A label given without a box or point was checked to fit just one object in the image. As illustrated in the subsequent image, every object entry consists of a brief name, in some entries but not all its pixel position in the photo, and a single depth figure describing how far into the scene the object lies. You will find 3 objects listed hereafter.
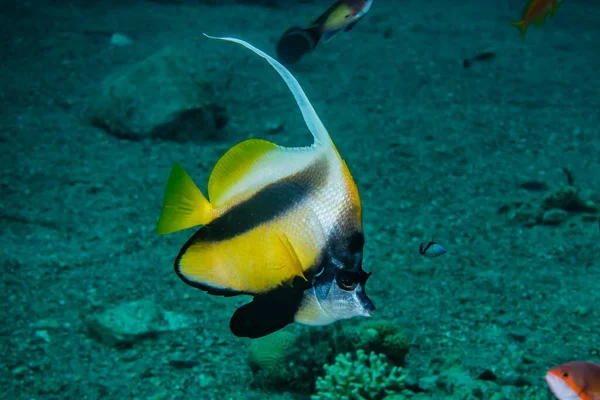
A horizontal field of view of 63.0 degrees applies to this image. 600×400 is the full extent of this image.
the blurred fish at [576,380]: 2.08
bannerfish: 1.15
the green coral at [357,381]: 3.21
